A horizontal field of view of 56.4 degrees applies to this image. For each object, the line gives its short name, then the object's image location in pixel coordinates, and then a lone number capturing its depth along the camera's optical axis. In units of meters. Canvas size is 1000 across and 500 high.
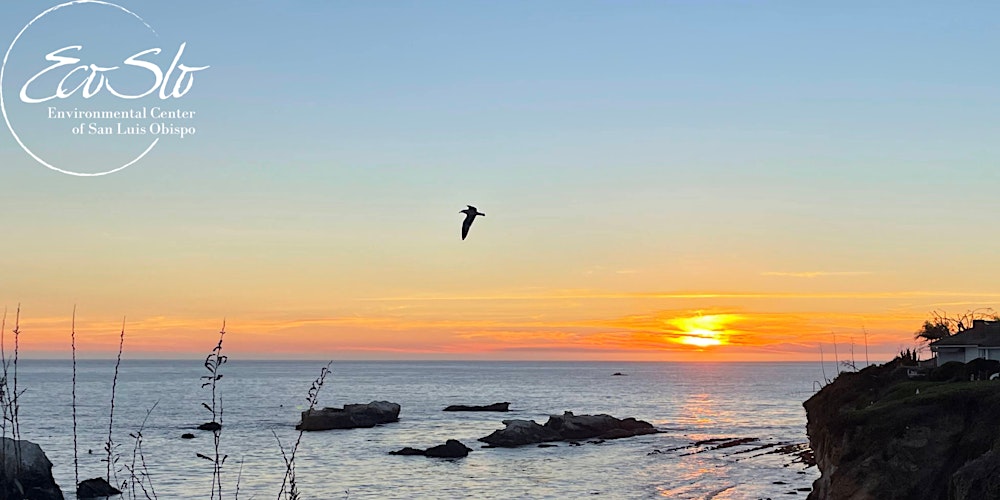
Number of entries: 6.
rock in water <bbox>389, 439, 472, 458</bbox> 79.44
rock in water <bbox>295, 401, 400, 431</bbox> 103.00
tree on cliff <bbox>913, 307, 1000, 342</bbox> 66.69
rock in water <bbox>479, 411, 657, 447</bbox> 88.25
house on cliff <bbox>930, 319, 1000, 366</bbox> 48.84
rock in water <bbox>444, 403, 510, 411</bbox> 138.00
